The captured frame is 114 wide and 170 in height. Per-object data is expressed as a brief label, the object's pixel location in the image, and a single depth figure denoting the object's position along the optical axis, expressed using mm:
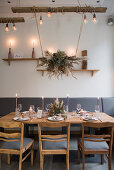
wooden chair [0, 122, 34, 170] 1896
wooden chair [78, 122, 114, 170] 1888
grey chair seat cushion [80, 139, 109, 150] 2035
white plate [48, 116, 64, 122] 2447
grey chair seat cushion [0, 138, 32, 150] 2037
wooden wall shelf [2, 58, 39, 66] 3980
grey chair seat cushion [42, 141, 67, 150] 2039
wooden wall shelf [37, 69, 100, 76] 3896
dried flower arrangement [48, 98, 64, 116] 2664
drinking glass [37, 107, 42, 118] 2639
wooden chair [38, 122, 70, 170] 1890
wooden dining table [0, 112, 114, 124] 2357
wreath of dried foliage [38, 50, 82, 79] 2555
